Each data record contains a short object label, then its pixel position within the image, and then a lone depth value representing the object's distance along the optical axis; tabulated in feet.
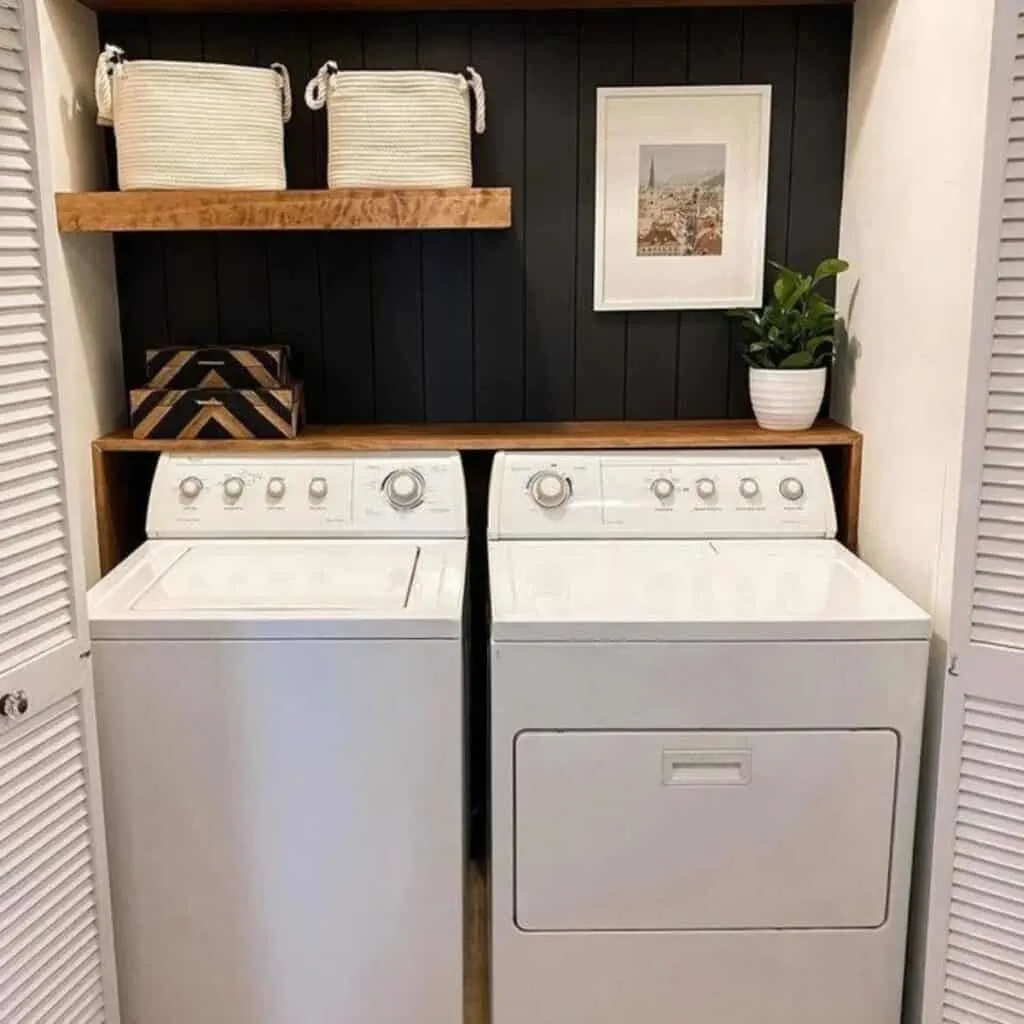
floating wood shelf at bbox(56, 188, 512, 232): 6.73
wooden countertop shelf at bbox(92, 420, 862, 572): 7.29
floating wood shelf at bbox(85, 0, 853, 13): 7.20
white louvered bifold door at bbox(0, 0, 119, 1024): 4.96
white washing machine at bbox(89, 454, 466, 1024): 5.75
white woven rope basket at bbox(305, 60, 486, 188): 6.75
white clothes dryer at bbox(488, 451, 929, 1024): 5.77
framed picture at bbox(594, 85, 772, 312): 7.60
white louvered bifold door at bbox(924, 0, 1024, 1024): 5.03
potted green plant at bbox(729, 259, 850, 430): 7.37
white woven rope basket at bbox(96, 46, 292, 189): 6.68
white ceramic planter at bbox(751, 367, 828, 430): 7.39
